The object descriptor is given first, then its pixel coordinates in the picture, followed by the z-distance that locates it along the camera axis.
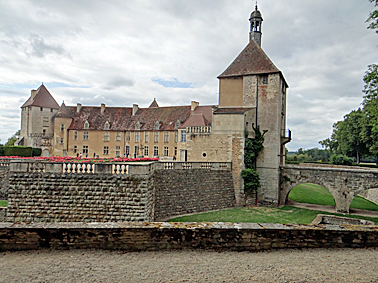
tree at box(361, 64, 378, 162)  15.77
